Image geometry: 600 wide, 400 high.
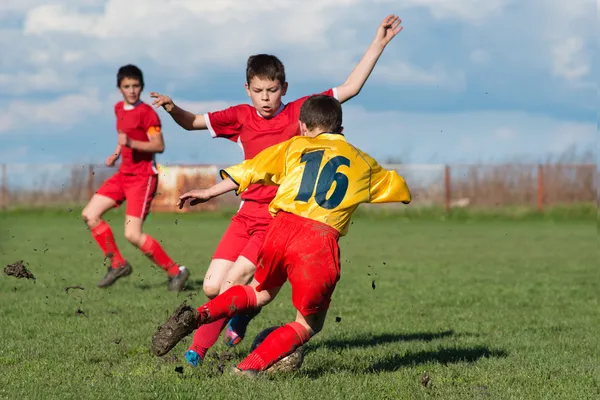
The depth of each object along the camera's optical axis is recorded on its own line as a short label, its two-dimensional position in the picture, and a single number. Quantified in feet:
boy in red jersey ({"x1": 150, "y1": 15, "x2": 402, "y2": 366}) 37.55
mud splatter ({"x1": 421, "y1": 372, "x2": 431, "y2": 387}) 32.73
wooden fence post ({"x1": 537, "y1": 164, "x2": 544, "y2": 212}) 206.55
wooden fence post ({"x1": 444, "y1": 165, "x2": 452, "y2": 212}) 205.57
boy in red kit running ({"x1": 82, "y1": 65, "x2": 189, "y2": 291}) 63.87
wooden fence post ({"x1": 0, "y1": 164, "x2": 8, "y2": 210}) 221.64
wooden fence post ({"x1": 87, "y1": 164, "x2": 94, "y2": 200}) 209.26
